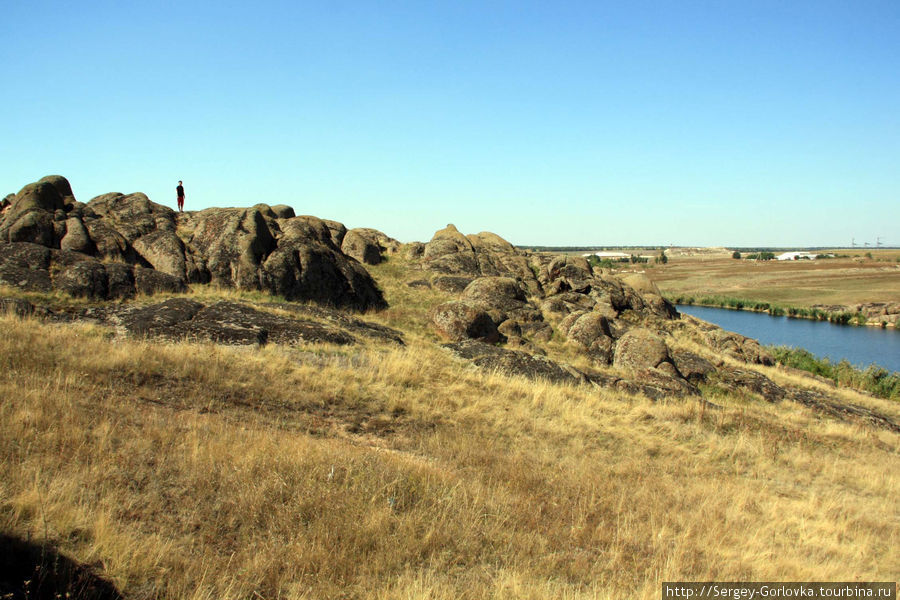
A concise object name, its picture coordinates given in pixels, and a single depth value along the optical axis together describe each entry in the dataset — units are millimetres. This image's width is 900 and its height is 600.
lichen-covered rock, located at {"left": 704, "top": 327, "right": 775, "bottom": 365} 26938
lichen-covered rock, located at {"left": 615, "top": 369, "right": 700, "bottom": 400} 14523
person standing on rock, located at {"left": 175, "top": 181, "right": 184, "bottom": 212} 25547
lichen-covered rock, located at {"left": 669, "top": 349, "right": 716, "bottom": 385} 19359
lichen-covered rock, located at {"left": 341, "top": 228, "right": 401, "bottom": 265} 28812
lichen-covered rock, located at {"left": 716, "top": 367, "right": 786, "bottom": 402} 18719
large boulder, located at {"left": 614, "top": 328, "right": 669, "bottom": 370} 18344
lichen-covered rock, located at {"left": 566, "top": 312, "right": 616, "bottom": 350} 21141
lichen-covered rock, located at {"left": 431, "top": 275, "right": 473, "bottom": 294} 26125
